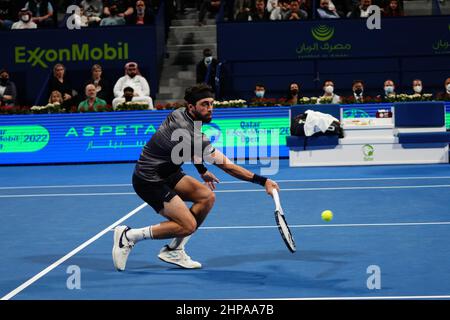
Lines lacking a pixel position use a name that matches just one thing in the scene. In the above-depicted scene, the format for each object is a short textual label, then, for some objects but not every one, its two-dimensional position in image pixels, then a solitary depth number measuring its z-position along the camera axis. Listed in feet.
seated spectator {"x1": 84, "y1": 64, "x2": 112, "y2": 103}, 66.23
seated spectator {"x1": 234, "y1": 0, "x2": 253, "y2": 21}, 74.43
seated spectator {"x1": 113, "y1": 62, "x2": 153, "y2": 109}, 65.77
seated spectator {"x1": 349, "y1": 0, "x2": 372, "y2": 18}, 72.79
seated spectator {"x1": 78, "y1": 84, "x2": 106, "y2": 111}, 63.14
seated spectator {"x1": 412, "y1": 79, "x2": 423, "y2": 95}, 65.82
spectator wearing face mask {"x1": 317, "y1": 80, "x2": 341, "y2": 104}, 62.95
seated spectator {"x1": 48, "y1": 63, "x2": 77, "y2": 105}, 67.62
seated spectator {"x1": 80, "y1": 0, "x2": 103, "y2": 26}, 77.82
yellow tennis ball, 33.19
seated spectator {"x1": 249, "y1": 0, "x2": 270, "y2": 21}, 74.23
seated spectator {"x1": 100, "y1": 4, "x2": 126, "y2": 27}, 75.20
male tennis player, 27.12
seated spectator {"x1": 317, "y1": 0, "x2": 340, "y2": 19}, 73.41
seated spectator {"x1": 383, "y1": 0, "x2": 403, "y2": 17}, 72.54
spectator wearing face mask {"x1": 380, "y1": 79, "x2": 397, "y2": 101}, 66.49
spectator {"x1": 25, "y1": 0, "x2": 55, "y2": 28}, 77.41
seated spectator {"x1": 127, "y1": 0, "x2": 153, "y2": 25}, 74.98
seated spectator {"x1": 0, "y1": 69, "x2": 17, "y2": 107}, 69.00
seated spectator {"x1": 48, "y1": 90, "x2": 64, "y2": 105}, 64.64
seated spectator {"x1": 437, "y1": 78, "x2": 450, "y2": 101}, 61.21
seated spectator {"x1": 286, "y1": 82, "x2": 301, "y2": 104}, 66.08
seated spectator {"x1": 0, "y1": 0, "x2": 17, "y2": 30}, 79.92
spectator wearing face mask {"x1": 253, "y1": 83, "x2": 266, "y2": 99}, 68.59
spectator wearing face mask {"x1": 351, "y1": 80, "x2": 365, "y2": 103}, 65.92
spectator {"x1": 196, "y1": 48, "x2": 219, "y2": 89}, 69.56
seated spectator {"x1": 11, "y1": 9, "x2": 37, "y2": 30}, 75.46
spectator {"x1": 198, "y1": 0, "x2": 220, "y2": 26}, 78.69
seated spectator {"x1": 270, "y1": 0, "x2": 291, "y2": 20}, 74.23
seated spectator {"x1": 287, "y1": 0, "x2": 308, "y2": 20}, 73.00
